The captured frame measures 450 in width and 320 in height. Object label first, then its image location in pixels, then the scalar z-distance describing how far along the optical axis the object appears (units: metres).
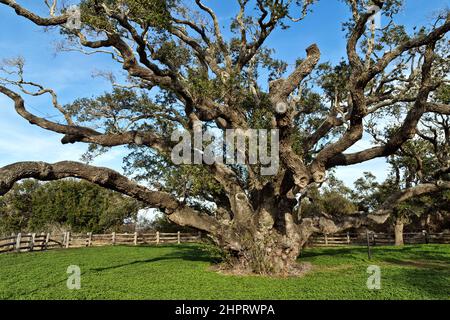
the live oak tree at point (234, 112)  8.78
